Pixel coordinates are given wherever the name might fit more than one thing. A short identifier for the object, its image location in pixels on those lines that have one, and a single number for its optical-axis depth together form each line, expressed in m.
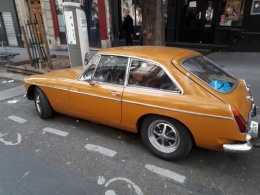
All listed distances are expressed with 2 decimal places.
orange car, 2.52
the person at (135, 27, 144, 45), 9.38
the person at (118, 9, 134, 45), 9.80
